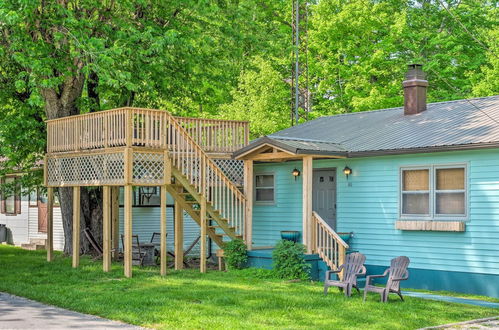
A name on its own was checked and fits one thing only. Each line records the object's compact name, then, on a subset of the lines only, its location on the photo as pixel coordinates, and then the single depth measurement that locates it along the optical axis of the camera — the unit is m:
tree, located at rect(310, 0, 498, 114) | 29.53
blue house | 14.23
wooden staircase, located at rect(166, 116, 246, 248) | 16.69
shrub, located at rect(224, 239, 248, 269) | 17.14
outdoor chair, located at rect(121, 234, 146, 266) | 18.81
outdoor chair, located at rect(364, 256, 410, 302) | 12.45
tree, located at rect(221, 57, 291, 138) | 28.66
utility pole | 29.52
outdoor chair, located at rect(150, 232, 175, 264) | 20.83
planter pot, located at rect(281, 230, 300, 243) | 17.73
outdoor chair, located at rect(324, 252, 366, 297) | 13.05
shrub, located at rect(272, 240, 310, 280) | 15.71
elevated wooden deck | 15.92
